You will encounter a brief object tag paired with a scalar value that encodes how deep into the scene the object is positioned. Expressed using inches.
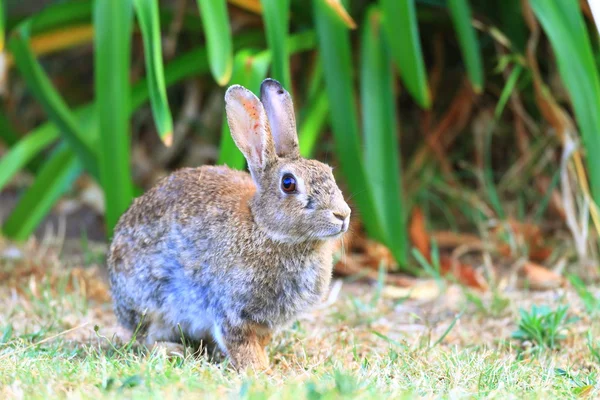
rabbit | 237.6
